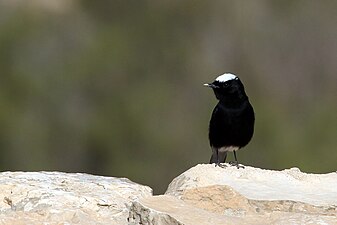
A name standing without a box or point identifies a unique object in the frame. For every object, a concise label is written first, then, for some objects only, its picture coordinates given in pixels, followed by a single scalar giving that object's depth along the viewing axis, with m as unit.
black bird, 12.29
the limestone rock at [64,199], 7.89
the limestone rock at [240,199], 7.32
